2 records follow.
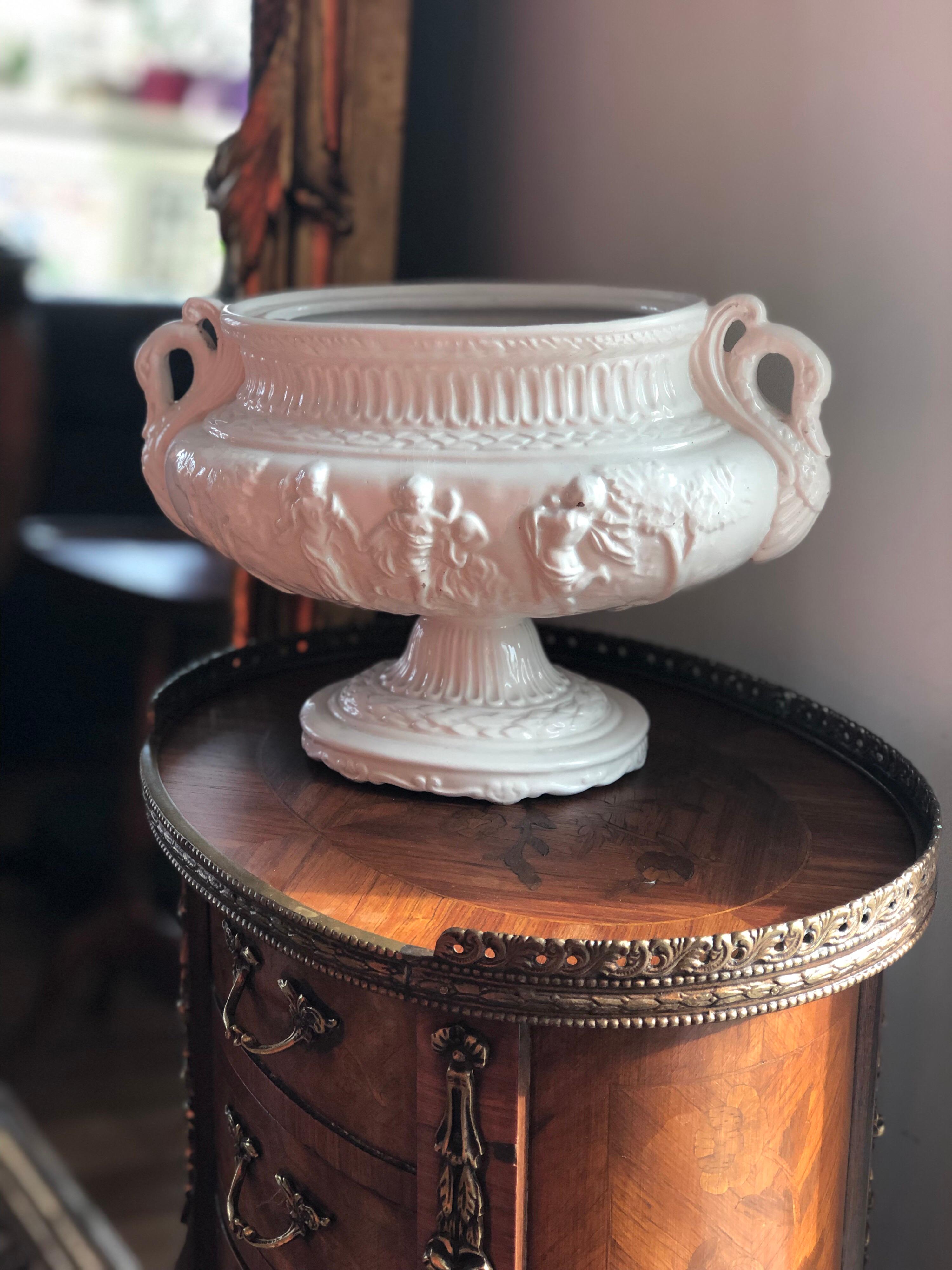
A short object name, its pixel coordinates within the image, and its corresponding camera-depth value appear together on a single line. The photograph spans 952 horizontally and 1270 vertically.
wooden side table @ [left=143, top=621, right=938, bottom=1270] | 0.71
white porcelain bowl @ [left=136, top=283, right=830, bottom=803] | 0.80
